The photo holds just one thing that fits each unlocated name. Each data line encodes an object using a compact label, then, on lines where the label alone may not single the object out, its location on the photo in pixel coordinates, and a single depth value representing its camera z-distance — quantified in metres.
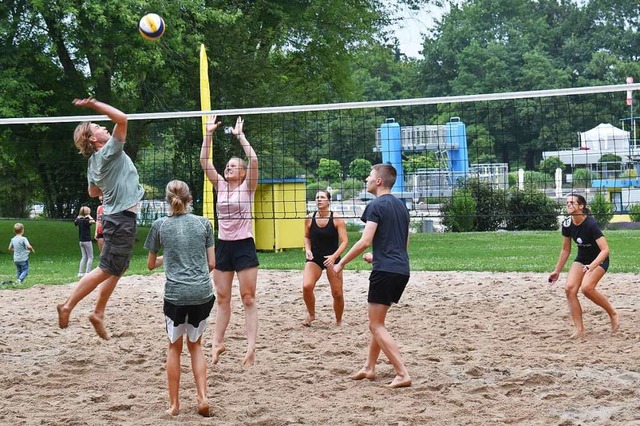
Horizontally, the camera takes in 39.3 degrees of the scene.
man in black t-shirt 6.84
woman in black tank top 9.46
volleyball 8.84
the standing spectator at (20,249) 14.34
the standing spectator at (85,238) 15.30
